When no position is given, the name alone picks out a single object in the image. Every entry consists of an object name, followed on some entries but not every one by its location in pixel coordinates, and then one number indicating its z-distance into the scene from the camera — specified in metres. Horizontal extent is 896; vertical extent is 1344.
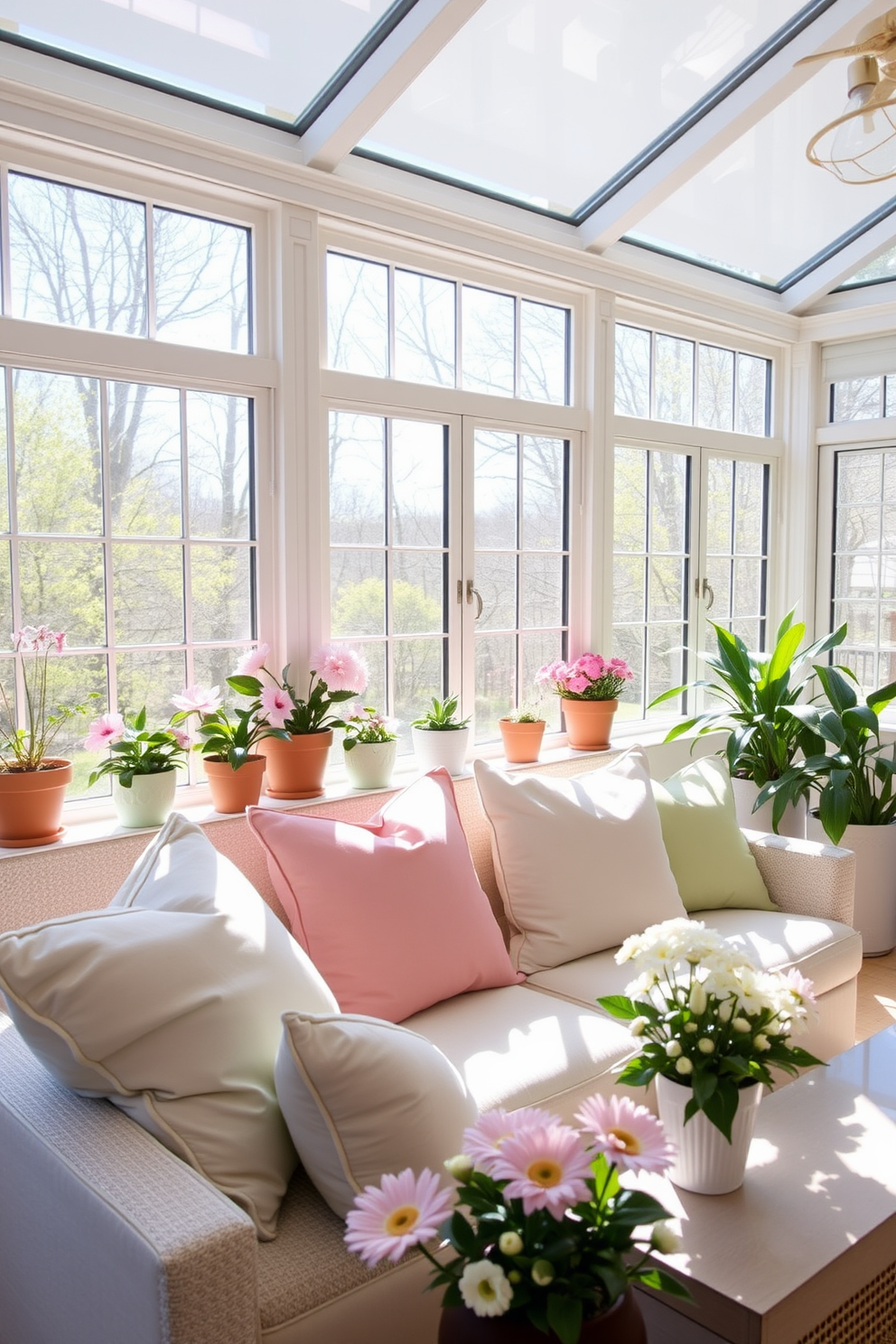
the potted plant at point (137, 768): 2.54
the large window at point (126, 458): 2.58
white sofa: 1.25
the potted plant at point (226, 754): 2.71
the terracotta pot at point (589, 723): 3.75
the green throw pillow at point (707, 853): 3.04
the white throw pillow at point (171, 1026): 1.49
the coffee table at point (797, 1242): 1.44
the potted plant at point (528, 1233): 1.06
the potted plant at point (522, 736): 3.53
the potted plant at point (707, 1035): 1.57
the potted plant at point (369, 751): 3.03
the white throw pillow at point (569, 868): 2.64
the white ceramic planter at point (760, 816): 3.83
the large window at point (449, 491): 3.29
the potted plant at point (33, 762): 2.35
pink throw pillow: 2.18
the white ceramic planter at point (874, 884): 3.91
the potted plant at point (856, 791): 3.67
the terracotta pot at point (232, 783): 2.72
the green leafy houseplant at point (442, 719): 3.32
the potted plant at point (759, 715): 3.92
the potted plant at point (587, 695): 3.75
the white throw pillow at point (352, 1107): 1.48
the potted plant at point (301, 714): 2.85
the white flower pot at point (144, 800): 2.55
